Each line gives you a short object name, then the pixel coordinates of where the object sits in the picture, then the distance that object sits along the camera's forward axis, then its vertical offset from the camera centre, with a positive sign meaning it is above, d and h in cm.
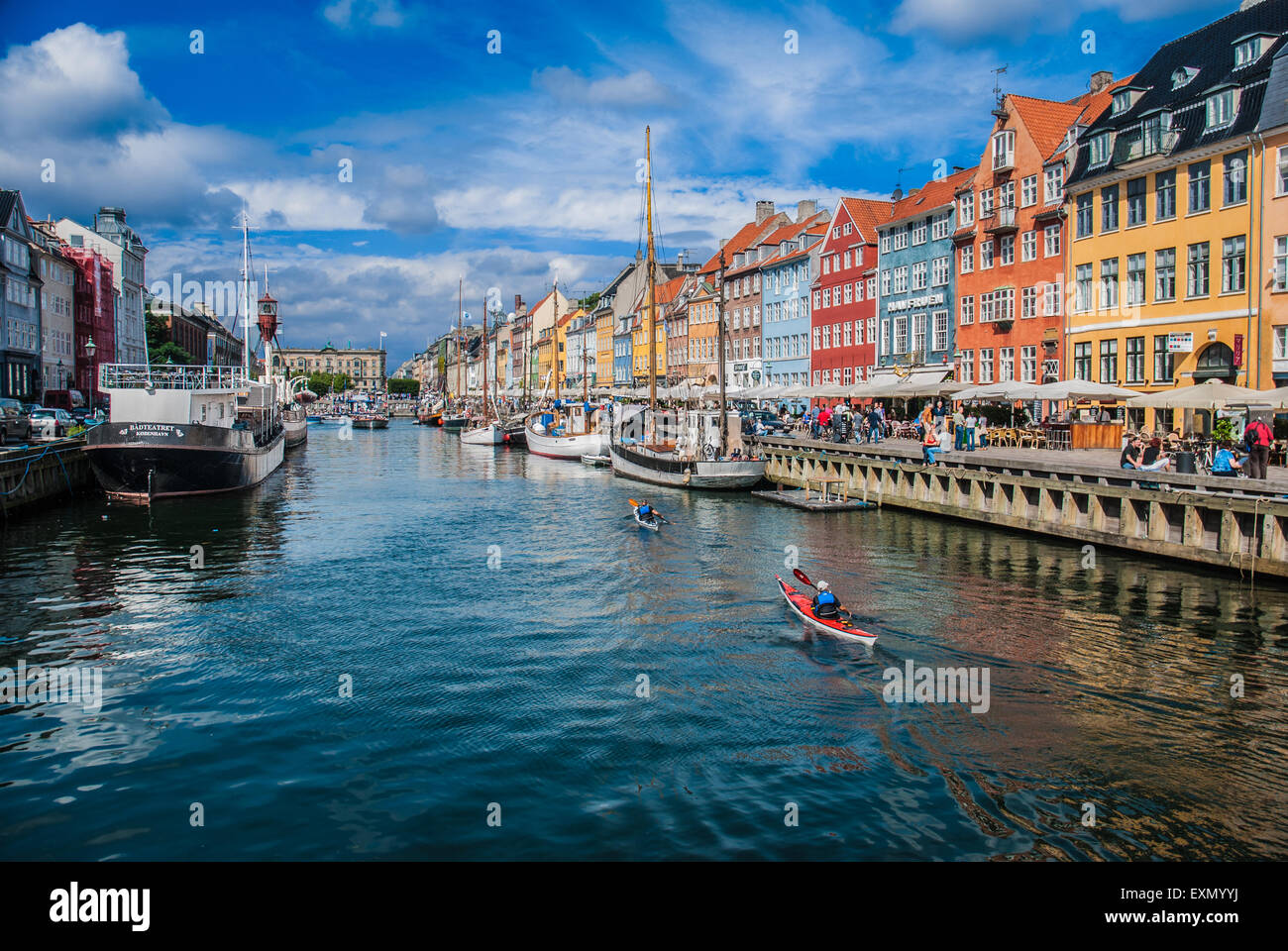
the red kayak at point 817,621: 1597 -338
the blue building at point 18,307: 6298 +860
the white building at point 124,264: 9350 +1743
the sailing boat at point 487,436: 8556 -80
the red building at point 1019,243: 4744 +922
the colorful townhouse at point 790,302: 7494 +970
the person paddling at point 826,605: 1645 -312
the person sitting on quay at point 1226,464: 2414 -119
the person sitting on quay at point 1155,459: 2611 -114
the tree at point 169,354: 11338 +928
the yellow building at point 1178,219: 3553 +806
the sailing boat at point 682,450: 4209 -125
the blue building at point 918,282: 5691 +861
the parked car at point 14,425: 4106 +37
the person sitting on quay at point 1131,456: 2691 -106
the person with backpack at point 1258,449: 2338 -80
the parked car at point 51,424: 4461 +44
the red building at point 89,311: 8250 +1064
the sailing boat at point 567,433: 6494 -52
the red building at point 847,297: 6606 +886
